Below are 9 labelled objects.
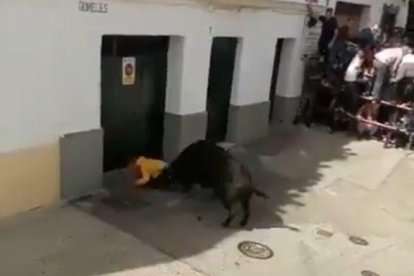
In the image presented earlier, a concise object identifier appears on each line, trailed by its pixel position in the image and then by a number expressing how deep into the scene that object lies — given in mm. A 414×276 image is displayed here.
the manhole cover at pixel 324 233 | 6694
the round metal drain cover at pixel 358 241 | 6590
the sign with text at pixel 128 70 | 7918
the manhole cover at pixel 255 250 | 5973
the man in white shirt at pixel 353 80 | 11352
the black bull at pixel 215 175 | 6648
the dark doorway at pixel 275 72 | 11359
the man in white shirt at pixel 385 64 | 11047
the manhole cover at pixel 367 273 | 5849
